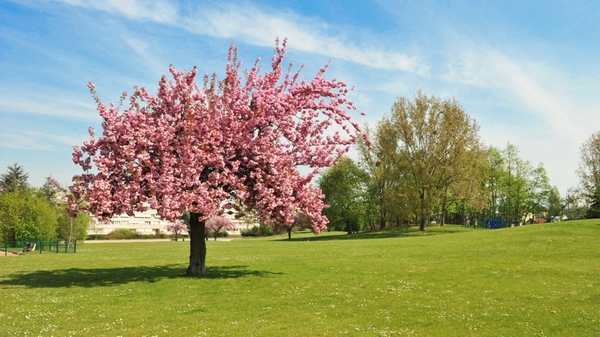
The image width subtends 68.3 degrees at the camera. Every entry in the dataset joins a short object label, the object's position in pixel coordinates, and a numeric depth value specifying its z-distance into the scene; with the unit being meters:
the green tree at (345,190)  98.69
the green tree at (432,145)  70.62
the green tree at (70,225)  104.53
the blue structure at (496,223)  91.94
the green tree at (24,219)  82.69
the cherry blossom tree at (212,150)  24.83
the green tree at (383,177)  74.12
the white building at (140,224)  173.55
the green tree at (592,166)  88.00
